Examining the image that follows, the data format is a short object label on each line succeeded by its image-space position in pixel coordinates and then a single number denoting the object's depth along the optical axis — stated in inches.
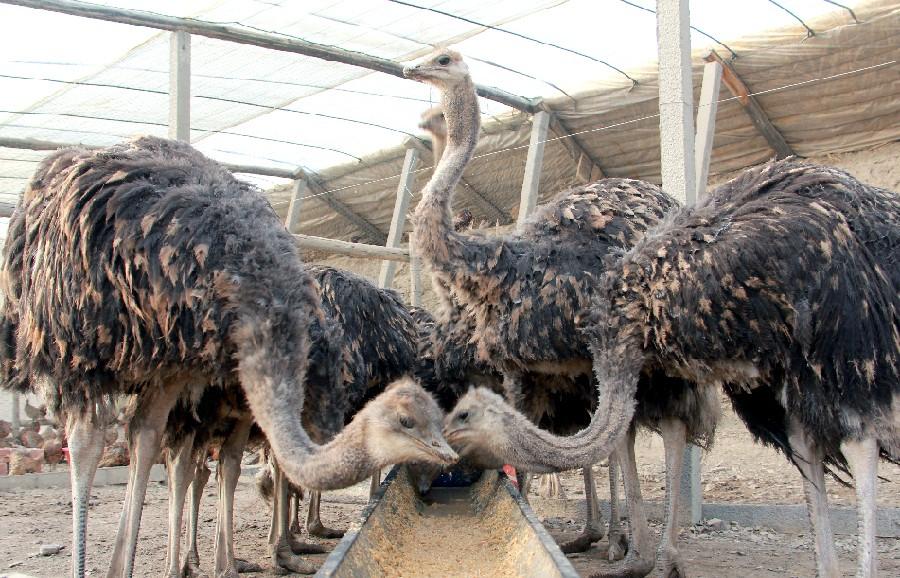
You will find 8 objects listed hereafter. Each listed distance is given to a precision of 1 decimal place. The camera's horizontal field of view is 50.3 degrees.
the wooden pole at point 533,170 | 362.9
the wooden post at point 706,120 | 266.7
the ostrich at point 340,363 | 181.3
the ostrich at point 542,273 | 186.1
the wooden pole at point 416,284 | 353.7
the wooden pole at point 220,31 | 261.9
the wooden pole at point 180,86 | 252.7
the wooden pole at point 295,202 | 480.1
